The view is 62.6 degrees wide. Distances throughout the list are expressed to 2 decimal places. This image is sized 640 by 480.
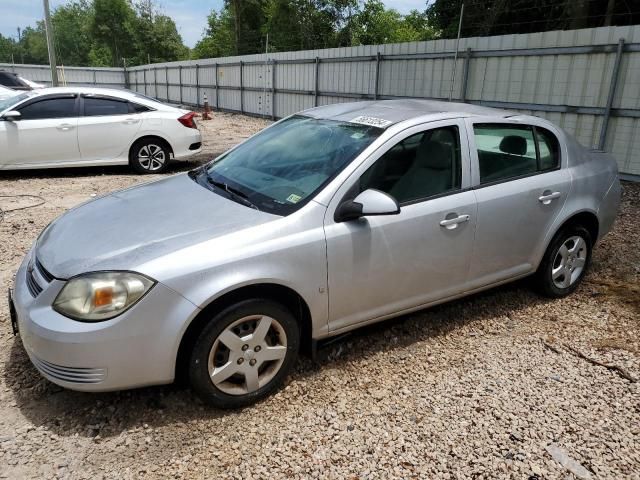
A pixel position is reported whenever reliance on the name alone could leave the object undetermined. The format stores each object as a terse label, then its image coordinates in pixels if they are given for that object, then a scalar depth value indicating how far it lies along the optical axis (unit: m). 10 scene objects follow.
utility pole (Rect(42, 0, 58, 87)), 18.86
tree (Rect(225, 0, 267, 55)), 47.72
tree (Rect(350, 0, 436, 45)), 42.84
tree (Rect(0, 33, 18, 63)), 100.18
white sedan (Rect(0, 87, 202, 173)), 8.16
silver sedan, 2.52
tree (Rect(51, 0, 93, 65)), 90.19
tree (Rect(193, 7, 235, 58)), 53.00
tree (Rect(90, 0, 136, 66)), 62.28
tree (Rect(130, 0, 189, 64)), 59.69
